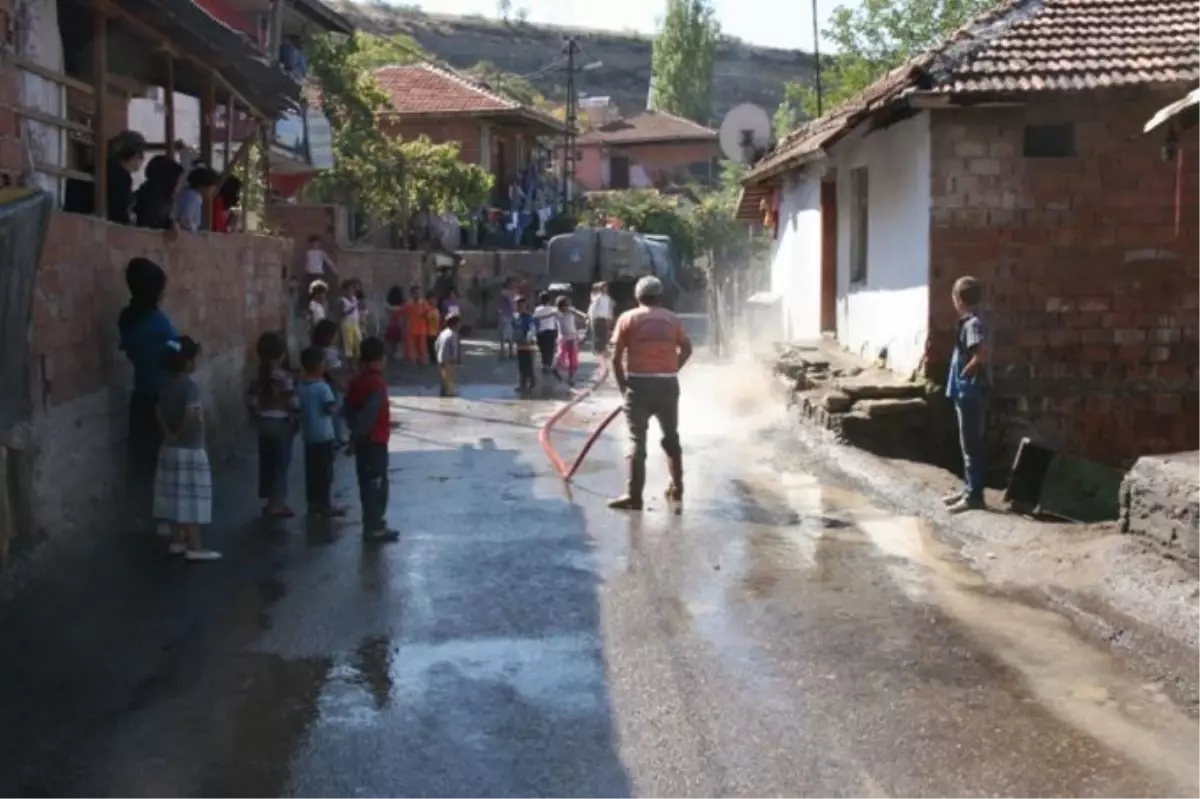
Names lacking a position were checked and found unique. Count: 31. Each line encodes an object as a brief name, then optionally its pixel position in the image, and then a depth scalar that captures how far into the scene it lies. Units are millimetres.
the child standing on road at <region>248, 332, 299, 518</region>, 11211
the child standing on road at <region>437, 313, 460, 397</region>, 21875
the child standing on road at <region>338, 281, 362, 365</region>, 23156
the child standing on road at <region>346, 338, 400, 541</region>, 10484
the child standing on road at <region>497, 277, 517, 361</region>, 28594
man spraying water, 11781
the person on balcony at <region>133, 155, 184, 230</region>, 12320
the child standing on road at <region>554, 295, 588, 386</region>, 24188
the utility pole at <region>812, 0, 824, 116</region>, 28712
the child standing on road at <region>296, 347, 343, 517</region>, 11055
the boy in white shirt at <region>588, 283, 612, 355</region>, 28359
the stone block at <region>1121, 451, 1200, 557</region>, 8180
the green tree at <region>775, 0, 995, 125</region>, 32906
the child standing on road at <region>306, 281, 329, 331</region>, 19547
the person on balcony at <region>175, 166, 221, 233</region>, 13453
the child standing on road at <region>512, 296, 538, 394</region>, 23000
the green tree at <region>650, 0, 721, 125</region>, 85562
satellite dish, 28312
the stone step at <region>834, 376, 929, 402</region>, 14883
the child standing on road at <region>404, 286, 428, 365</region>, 27375
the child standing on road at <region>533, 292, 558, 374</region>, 24719
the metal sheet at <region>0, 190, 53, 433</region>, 6844
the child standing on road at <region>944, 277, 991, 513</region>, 10945
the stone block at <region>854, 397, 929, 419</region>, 14539
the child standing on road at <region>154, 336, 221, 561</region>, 9344
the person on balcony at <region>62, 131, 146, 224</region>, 12180
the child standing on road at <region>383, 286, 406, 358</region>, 27656
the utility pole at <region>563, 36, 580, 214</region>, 47500
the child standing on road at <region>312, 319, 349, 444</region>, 11758
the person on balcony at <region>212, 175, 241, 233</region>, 15320
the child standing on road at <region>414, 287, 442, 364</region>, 27672
